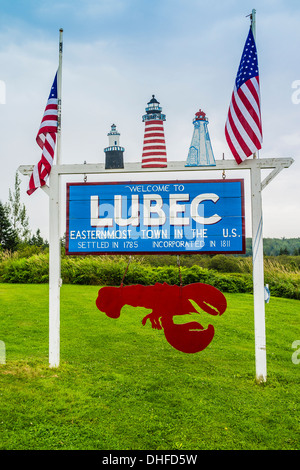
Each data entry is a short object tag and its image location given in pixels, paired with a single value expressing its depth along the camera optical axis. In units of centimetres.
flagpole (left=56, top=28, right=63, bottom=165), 692
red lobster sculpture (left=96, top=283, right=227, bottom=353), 614
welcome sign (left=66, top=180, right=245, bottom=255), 649
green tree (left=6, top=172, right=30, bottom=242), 2842
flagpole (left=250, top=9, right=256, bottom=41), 629
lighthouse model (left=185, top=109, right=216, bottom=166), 652
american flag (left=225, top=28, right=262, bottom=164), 616
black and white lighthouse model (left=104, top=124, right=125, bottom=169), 678
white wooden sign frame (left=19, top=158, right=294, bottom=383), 638
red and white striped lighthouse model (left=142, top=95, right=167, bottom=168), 667
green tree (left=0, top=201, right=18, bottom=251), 2739
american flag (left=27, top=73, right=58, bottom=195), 681
